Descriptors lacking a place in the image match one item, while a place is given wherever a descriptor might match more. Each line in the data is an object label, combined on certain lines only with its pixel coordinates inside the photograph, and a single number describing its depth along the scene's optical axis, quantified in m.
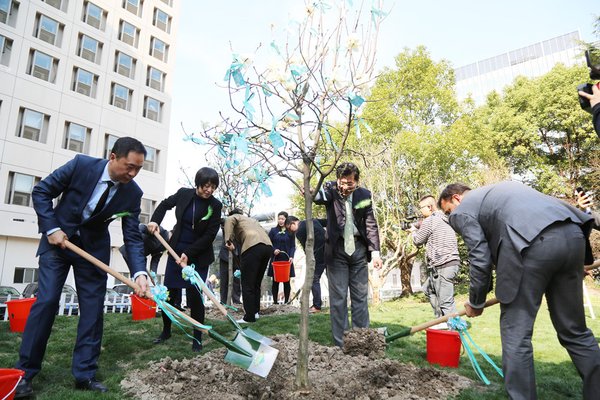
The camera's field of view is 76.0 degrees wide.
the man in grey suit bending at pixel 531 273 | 2.30
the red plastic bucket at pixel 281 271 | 7.34
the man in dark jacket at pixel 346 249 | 4.04
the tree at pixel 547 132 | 18.19
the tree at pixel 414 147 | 14.81
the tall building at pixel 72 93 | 16.69
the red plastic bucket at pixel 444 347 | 3.73
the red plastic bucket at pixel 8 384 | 2.08
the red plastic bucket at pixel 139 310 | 6.07
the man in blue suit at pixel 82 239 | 2.90
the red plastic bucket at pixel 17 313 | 4.85
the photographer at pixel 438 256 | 4.91
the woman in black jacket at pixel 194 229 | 4.25
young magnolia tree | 2.89
